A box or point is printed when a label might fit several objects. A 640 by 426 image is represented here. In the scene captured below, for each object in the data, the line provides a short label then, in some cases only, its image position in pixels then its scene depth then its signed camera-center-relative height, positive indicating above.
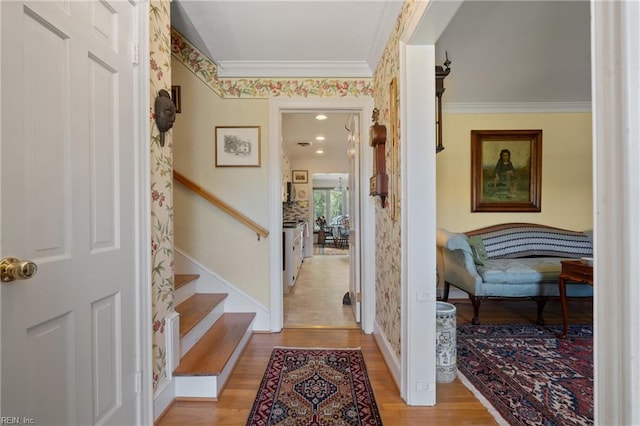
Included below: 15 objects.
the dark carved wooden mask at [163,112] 1.54 +0.53
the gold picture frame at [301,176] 7.75 +0.95
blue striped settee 2.82 -0.52
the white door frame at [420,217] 1.65 -0.03
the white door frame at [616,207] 0.46 +0.01
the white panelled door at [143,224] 1.39 -0.05
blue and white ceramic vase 1.91 -0.87
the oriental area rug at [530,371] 1.62 -1.08
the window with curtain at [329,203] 11.20 +0.36
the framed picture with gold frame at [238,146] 2.75 +0.62
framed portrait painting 3.75 +0.52
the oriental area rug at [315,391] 1.57 -1.08
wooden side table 2.32 -0.52
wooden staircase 1.71 -0.91
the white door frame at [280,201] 2.71 +0.10
